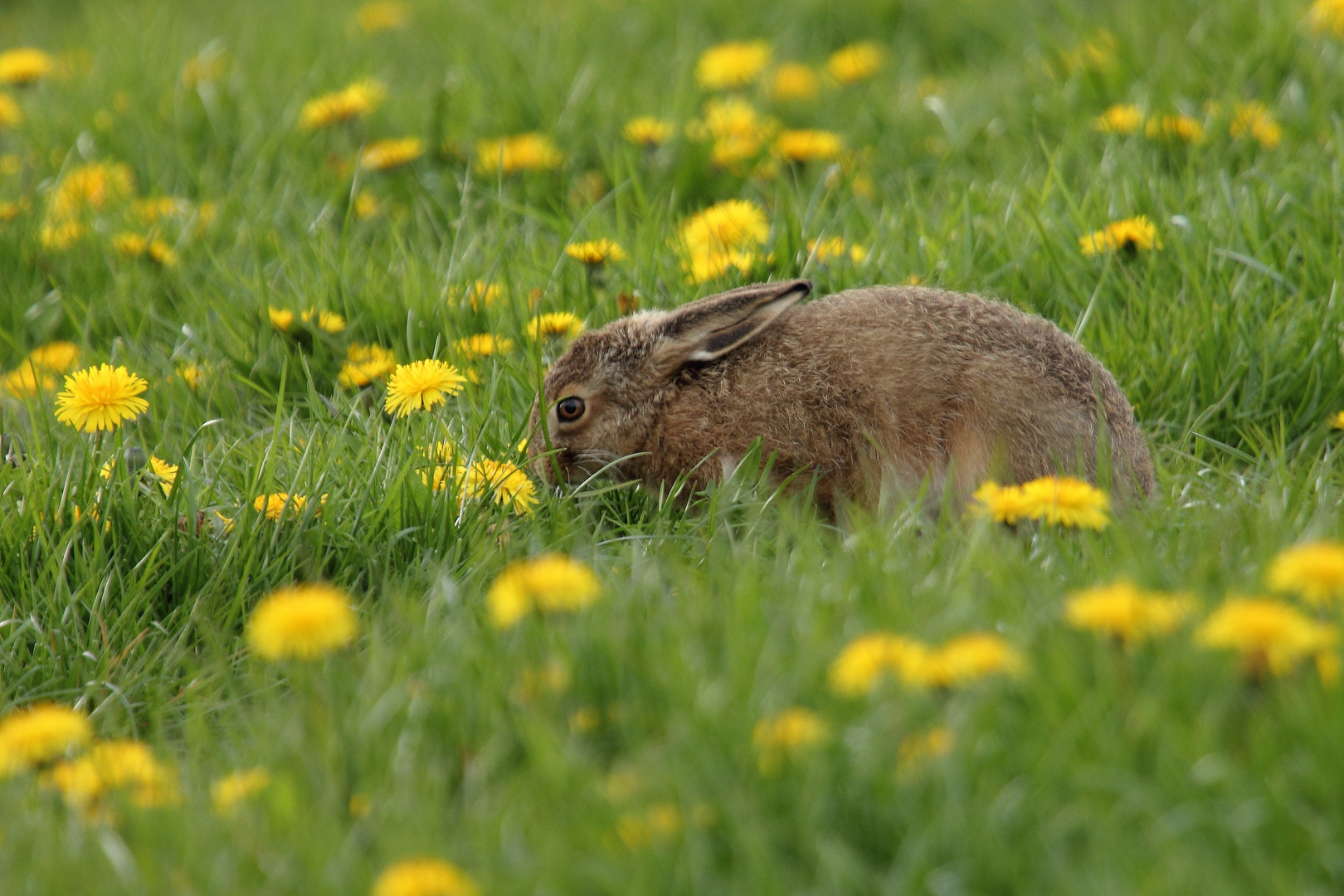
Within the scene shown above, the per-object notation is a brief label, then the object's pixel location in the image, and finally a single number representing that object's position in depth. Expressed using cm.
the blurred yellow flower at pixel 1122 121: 1135
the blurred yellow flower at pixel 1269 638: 458
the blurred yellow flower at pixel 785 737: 466
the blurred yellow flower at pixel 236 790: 484
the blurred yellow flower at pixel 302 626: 538
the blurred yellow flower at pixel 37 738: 527
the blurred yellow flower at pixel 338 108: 1266
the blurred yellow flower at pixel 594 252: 948
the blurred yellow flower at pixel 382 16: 1667
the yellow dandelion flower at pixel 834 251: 980
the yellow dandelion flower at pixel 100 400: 760
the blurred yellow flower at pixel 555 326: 921
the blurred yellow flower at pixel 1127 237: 922
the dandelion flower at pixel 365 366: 905
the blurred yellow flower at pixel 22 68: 1388
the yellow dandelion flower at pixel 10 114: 1407
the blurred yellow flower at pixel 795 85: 1384
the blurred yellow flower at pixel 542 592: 548
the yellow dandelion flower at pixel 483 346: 912
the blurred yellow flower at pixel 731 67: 1375
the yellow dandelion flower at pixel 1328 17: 1190
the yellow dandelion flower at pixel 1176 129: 1108
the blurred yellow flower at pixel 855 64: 1414
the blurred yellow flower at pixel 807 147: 1209
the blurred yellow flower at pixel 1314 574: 489
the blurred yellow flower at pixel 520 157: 1212
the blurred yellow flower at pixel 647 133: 1212
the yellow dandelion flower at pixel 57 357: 989
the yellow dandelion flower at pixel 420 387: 802
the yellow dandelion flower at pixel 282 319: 946
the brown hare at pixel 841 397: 762
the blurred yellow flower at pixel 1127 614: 486
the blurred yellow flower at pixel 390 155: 1205
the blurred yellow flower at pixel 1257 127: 1095
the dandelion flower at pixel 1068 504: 625
